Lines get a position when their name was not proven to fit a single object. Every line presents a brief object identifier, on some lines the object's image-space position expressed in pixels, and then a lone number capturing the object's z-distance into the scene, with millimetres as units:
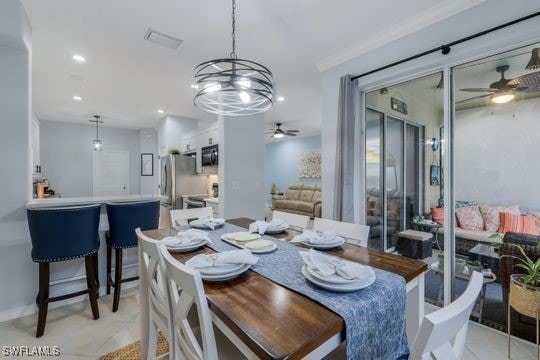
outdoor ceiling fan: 2117
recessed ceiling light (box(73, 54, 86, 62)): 3074
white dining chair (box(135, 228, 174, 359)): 1189
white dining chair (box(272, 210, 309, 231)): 2203
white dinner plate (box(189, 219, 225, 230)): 2084
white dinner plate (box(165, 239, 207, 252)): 1557
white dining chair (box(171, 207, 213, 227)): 2387
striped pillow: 2334
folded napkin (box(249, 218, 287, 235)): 1955
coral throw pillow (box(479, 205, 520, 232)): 2486
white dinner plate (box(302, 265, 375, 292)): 1028
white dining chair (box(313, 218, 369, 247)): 1791
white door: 7211
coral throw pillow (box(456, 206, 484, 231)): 2480
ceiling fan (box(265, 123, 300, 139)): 6780
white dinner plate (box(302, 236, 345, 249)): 1615
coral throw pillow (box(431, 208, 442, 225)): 2489
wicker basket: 1618
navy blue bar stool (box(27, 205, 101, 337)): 2023
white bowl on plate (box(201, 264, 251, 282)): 1136
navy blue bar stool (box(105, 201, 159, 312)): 2375
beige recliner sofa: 6828
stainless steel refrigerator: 4879
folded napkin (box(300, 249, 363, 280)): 1104
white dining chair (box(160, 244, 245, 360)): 873
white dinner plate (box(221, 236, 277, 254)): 1525
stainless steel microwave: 4293
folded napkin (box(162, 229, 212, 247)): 1611
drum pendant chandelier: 1645
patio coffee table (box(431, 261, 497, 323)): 2313
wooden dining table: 756
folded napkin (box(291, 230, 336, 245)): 1650
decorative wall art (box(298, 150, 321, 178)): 8438
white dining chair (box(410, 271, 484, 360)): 608
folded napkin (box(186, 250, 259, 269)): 1222
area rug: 1808
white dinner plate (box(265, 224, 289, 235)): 1989
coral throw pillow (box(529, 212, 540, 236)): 2268
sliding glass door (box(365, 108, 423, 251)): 3102
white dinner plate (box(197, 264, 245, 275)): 1154
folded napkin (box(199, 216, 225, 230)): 2072
